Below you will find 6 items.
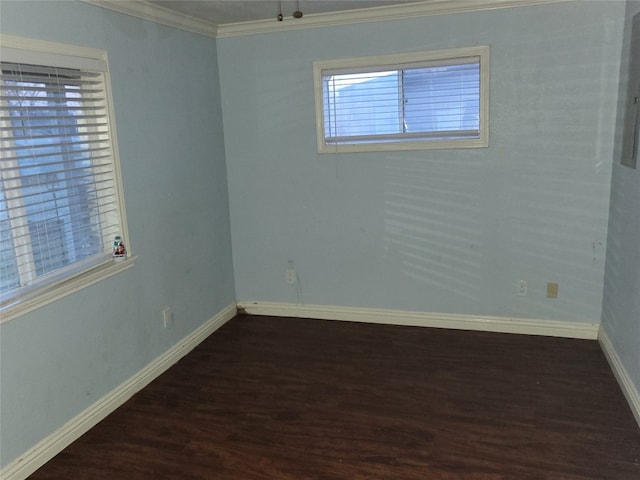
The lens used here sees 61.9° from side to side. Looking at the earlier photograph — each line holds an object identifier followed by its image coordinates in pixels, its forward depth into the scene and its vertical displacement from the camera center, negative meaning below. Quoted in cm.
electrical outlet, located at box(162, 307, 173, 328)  345 -111
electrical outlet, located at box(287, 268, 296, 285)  421 -107
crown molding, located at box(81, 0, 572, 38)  319 +79
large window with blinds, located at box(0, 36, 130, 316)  235 -9
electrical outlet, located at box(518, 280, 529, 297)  369 -109
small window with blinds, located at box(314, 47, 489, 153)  356 +22
